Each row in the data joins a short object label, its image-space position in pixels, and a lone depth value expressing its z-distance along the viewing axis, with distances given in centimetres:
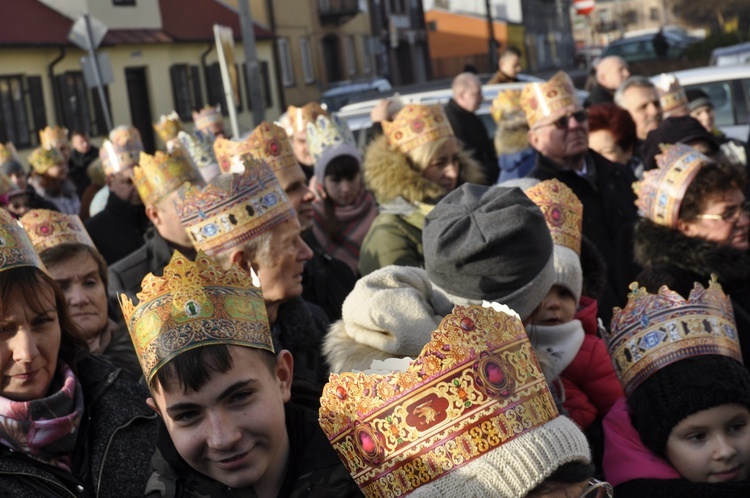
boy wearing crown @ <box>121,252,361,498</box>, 292
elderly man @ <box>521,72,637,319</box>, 653
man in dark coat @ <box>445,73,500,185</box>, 1057
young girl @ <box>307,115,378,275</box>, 688
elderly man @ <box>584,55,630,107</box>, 1118
